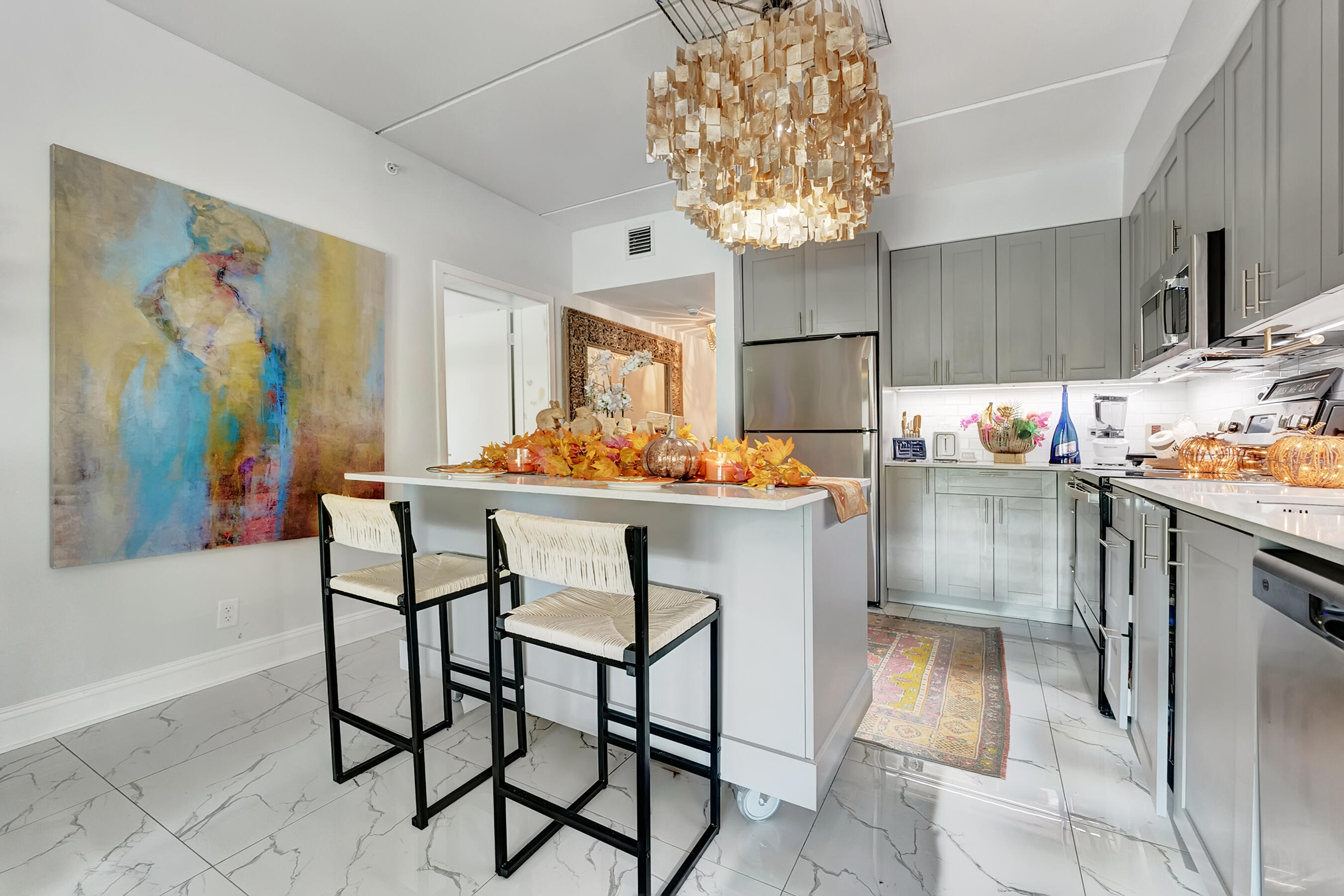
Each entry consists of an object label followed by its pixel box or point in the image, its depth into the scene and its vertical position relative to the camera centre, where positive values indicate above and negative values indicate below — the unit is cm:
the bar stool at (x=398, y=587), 156 -44
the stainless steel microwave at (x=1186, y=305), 192 +52
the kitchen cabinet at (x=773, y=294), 399 +107
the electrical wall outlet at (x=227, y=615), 257 -79
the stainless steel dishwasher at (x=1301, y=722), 72 -40
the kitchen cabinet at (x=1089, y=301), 338 +85
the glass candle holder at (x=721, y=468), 169 -8
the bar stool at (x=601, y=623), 122 -45
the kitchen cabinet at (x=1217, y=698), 102 -53
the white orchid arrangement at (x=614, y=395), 258 +22
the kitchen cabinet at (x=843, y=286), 374 +106
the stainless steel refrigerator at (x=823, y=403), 366 +27
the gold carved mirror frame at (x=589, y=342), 465 +94
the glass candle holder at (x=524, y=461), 219 -7
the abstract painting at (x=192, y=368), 214 +33
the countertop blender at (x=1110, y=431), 316 +6
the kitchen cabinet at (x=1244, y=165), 163 +84
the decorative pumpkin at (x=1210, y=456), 200 -6
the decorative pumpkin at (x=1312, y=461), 154 -6
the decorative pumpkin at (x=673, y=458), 171 -5
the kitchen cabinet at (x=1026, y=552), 328 -65
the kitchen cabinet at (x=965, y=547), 344 -66
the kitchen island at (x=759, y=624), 153 -52
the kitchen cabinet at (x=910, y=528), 360 -55
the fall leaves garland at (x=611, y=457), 159 -5
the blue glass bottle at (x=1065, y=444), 344 -1
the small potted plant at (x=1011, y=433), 357 +5
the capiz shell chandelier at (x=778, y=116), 180 +110
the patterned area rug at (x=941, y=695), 196 -106
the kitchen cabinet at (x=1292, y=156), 136 +73
